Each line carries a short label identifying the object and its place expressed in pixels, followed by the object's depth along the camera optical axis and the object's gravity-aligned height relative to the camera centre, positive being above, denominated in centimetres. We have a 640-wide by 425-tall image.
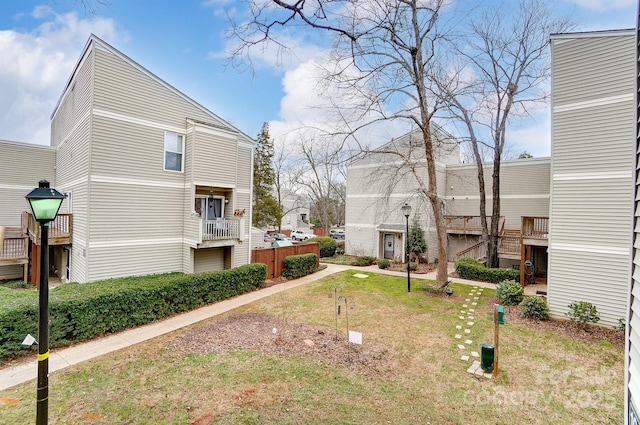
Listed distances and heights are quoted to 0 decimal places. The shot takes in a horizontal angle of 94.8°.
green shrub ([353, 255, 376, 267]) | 1841 -313
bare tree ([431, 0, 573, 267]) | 1271 +687
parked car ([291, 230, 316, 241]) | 3312 -294
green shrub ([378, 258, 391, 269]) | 1730 -304
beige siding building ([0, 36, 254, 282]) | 970 +111
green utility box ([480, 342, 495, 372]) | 596 -288
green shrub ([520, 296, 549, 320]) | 890 -283
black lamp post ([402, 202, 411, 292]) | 1223 +12
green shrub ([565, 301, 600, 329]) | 812 -265
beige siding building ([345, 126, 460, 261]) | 1930 +36
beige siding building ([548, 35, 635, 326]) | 793 +130
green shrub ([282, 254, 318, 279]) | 1445 -280
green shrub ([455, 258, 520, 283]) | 1366 -274
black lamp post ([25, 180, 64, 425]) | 338 -94
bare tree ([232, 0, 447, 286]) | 738 +470
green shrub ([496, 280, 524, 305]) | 1031 -275
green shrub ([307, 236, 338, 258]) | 2194 -271
